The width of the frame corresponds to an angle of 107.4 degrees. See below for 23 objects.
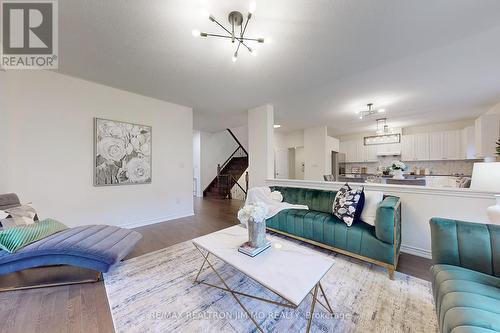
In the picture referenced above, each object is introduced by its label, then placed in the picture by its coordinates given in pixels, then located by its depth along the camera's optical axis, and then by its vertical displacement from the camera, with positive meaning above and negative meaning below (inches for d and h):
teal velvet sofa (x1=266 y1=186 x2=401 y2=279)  78.6 -32.5
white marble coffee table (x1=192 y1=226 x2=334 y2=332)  46.8 -30.6
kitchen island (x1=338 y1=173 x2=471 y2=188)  147.6 -14.3
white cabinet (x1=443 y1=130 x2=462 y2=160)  208.4 +23.6
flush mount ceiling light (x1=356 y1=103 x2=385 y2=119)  172.4 +54.2
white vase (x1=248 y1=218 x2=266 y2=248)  65.2 -23.9
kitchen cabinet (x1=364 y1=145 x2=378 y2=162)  268.1 +18.5
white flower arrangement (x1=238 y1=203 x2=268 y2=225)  63.1 -16.3
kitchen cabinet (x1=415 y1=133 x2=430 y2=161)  228.4 +23.3
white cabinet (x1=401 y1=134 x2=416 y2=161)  238.8 +24.0
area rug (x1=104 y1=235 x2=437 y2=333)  54.8 -47.5
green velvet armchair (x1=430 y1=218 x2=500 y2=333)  34.9 -28.5
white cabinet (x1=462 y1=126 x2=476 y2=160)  187.5 +23.4
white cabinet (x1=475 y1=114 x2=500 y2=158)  150.2 +26.3
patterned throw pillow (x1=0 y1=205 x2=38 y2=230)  74.8 -21.7
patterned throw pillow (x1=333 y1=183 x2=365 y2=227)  93.5 -21.0
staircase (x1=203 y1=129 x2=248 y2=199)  287.2 -14.2
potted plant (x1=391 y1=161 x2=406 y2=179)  163.8 -3.2
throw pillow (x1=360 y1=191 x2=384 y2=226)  92.7 -20.8
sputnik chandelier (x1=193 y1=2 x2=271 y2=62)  70.4 +57.5
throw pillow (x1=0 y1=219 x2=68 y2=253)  67.1 -26.8
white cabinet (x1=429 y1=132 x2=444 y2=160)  219.6 +23.7
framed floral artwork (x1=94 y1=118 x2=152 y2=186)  127.6 +10.3
